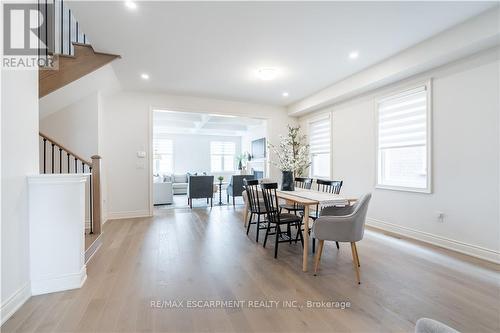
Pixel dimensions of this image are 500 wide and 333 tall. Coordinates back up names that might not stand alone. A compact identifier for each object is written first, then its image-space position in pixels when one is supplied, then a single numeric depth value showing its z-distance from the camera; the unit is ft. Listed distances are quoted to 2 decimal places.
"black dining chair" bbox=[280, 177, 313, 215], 12.77
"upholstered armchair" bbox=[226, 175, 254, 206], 22.29
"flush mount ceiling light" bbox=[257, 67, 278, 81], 13.02
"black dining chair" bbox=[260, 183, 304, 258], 9.91
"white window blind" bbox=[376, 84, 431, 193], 11.80
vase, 12.25
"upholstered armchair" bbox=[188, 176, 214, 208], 20.80
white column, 6.90
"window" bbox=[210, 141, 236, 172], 37.86
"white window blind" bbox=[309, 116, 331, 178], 18.54
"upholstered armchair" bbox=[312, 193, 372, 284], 7.73
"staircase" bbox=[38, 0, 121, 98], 10.05
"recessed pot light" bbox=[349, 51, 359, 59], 11.37
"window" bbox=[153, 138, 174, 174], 34.06
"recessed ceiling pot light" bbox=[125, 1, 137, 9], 7.92
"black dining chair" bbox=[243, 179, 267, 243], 11.68
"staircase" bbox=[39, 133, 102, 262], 11.22
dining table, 8.66
